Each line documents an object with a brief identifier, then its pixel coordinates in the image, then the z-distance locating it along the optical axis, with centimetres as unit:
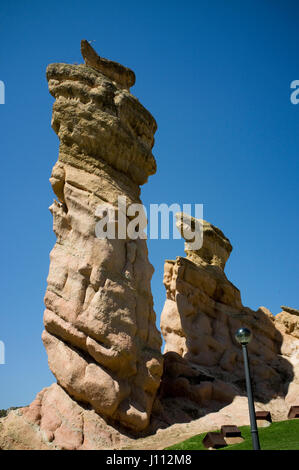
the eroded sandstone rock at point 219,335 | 2100
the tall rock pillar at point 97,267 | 1553
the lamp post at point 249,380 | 913
